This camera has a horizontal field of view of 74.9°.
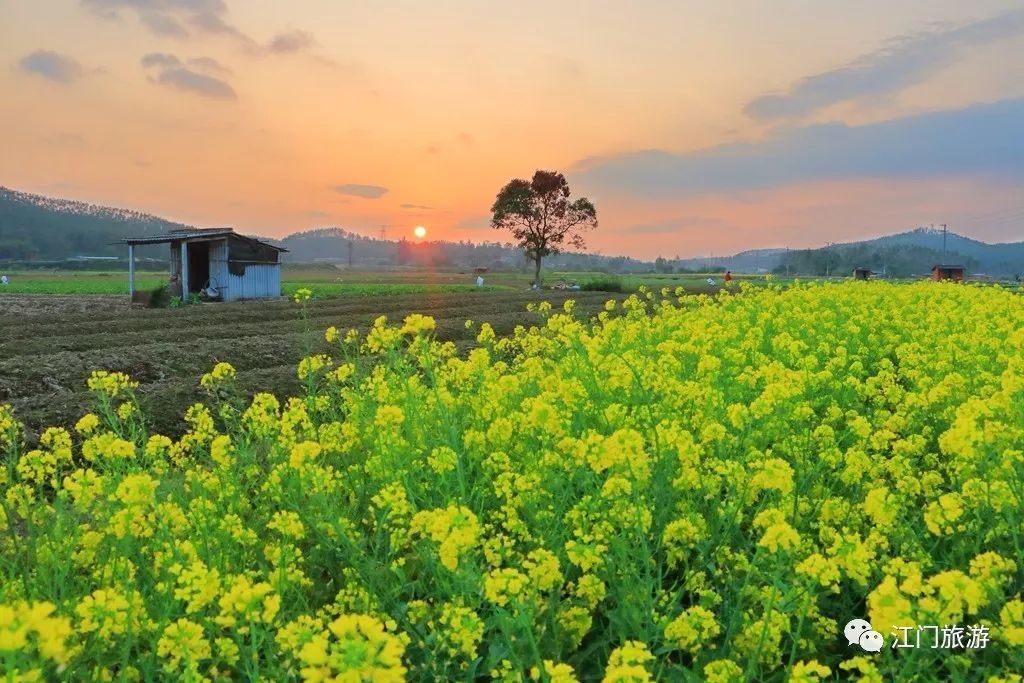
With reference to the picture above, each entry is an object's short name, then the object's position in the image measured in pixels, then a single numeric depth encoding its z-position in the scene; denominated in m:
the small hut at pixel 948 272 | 43.97
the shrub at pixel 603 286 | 45.30
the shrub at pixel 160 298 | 27.86
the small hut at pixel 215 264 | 29.50
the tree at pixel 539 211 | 55.47
